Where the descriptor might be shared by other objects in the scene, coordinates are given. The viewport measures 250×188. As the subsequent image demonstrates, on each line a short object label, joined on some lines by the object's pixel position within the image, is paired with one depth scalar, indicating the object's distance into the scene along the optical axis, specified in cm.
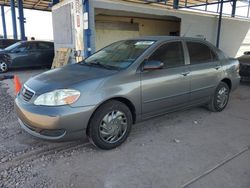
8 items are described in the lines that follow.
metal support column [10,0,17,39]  1646
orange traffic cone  576
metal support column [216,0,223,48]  1122
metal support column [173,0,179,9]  1134
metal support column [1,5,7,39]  2170
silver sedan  283
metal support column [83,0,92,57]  750
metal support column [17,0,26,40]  1576
